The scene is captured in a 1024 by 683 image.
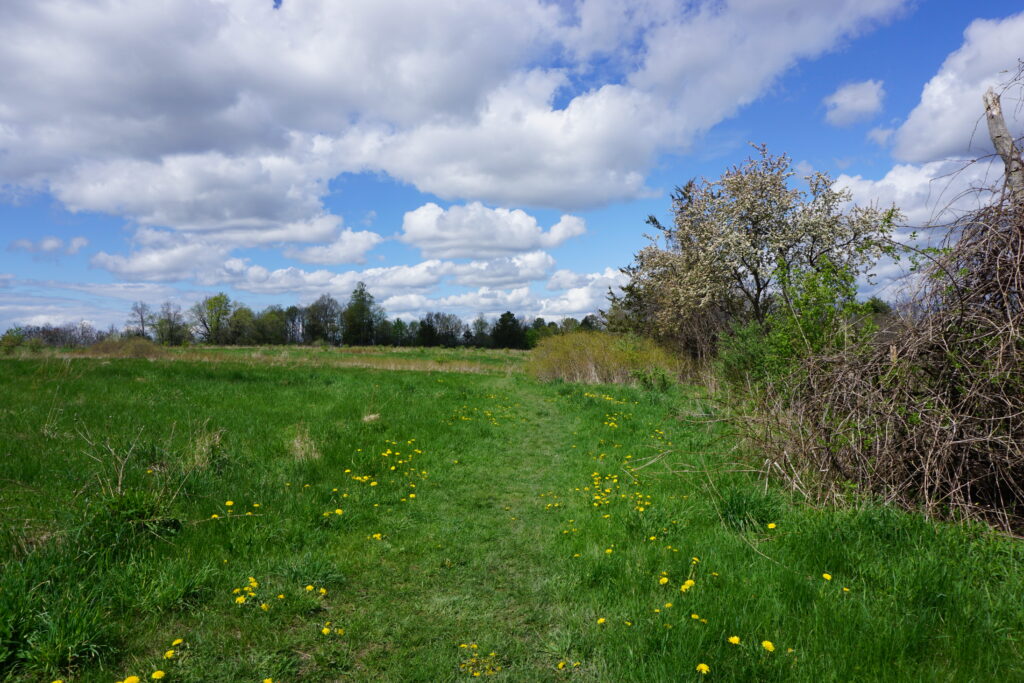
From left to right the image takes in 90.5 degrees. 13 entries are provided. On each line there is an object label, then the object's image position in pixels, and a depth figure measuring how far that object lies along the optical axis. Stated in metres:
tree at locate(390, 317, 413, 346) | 99.94
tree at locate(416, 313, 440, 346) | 95.69
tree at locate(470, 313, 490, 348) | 98.50
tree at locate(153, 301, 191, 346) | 86.62
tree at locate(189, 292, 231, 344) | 84.75
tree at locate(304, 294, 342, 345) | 98.75
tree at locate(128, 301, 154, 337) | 89.11
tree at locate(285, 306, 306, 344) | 105.44
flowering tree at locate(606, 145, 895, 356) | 20.08
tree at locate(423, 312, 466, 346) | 100.99
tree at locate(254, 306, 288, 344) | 95.19
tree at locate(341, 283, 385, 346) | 90.25
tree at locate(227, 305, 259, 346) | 89.38
